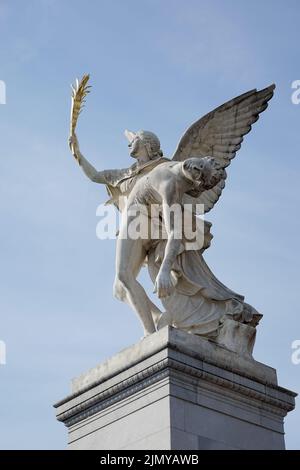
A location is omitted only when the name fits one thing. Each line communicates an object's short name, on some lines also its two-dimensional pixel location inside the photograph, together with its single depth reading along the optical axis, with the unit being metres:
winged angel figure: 14.44
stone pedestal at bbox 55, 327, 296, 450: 12.83
